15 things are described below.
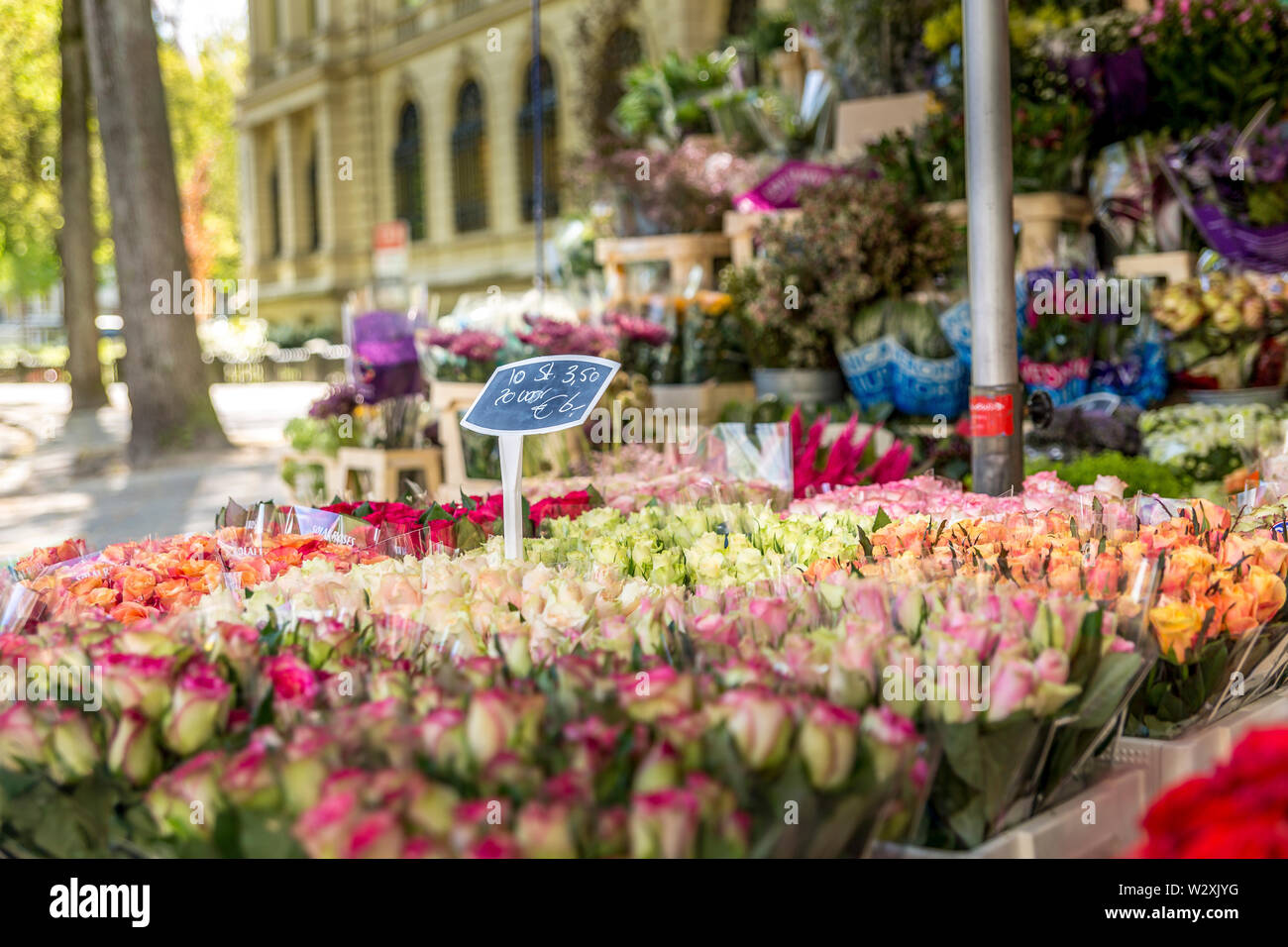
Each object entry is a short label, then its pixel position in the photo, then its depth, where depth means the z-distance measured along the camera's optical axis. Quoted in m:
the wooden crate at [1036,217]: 5.27
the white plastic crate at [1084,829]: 1.60
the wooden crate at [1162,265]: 5.22
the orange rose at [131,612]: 2.18
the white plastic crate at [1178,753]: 1.90
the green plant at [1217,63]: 5.25
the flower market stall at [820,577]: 1.34
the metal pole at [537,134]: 6.88
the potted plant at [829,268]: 4.91
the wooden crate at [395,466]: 5.88
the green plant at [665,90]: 8.72
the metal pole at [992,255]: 3.21
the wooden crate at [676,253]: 6.75
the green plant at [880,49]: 7.13
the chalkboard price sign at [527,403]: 2.54
